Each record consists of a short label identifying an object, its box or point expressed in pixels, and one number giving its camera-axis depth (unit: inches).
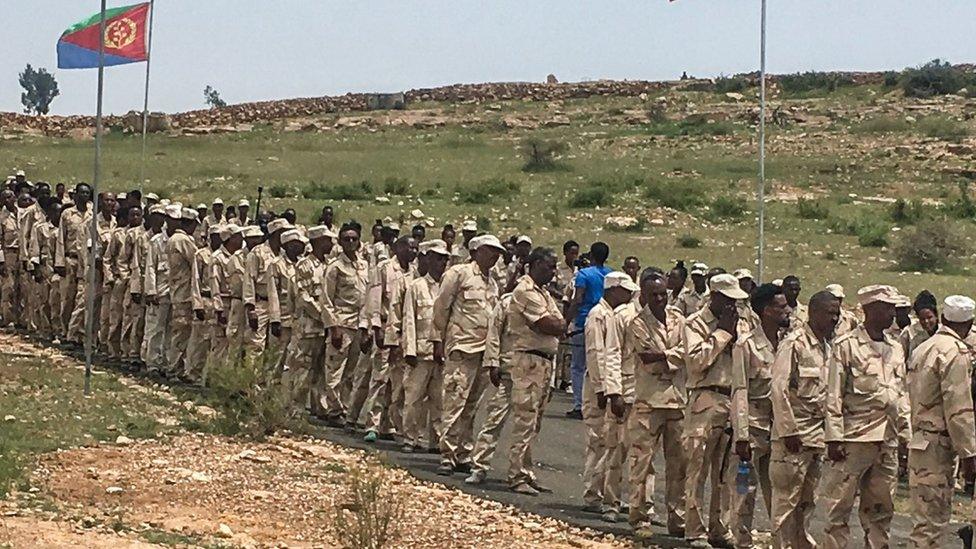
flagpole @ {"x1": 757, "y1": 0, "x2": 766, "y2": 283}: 711.7
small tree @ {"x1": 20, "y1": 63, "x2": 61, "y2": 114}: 4215.1
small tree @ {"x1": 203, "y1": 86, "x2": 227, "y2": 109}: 4020.7
